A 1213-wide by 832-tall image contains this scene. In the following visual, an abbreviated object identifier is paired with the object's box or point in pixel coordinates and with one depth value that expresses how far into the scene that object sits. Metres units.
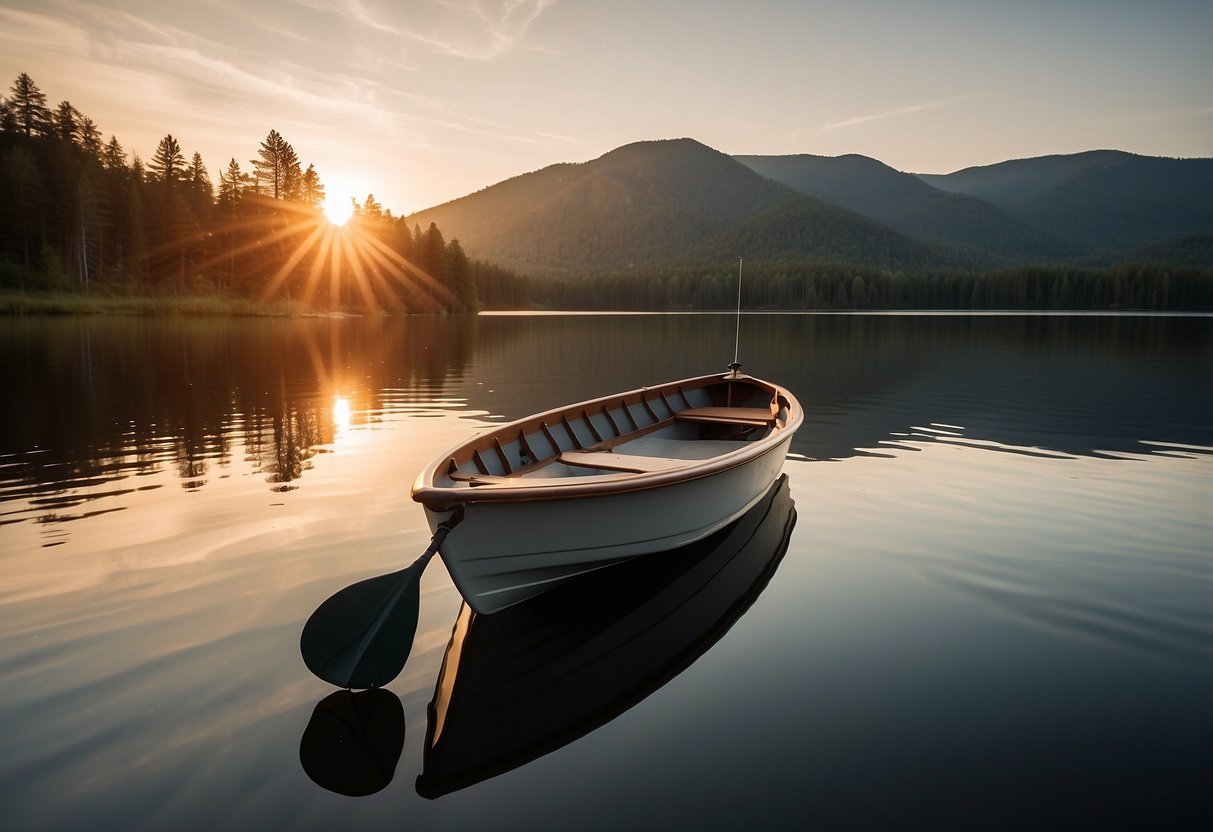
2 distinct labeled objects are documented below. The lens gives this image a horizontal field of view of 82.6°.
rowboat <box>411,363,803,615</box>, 6.44
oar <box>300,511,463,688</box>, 5.67
